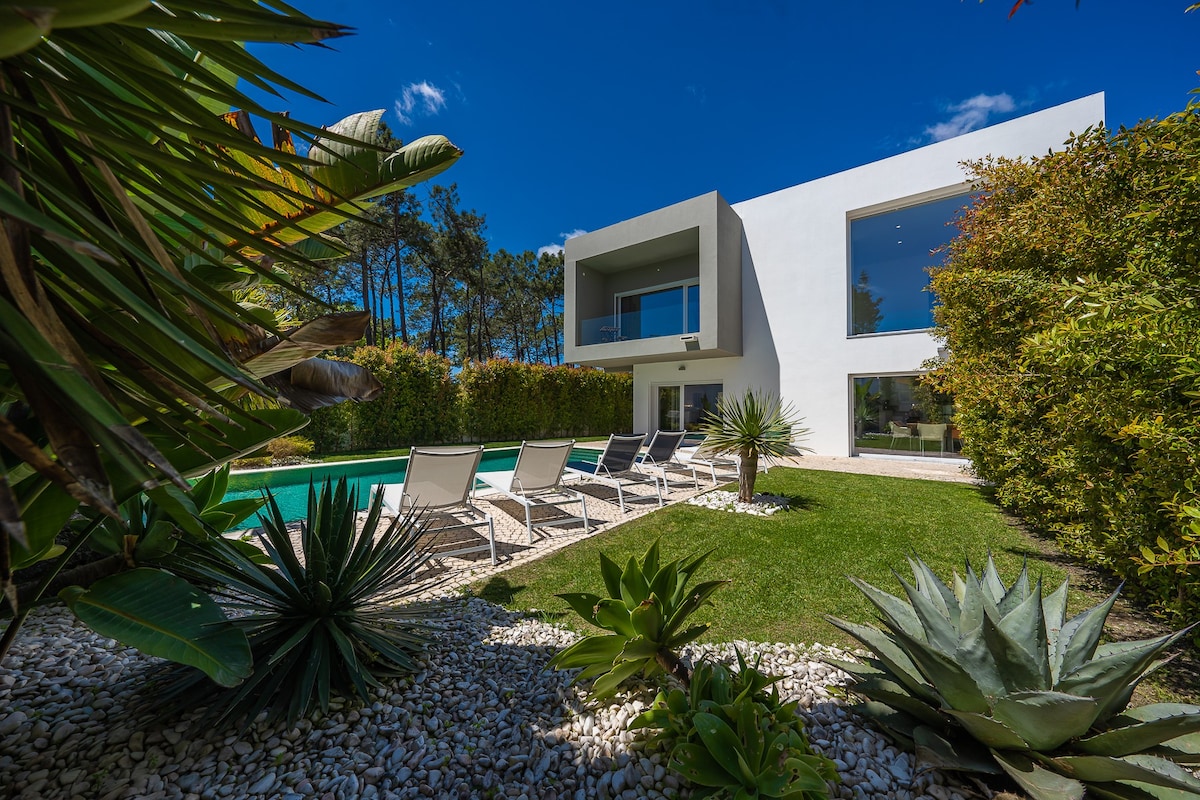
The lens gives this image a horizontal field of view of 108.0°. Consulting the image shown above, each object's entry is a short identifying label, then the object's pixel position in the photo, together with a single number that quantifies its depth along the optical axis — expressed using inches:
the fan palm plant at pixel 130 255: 22.1
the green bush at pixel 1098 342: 90.0
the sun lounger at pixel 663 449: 352.2
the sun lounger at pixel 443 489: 193.3
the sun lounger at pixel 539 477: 233.9
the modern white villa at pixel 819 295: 466.0
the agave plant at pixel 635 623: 80.2
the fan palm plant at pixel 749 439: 277.4
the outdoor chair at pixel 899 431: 483.2
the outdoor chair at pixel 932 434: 464.1
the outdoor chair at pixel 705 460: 403.5
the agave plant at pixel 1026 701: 58.6
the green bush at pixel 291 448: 474.0
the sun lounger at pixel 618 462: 302.7
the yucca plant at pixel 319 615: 78.7
